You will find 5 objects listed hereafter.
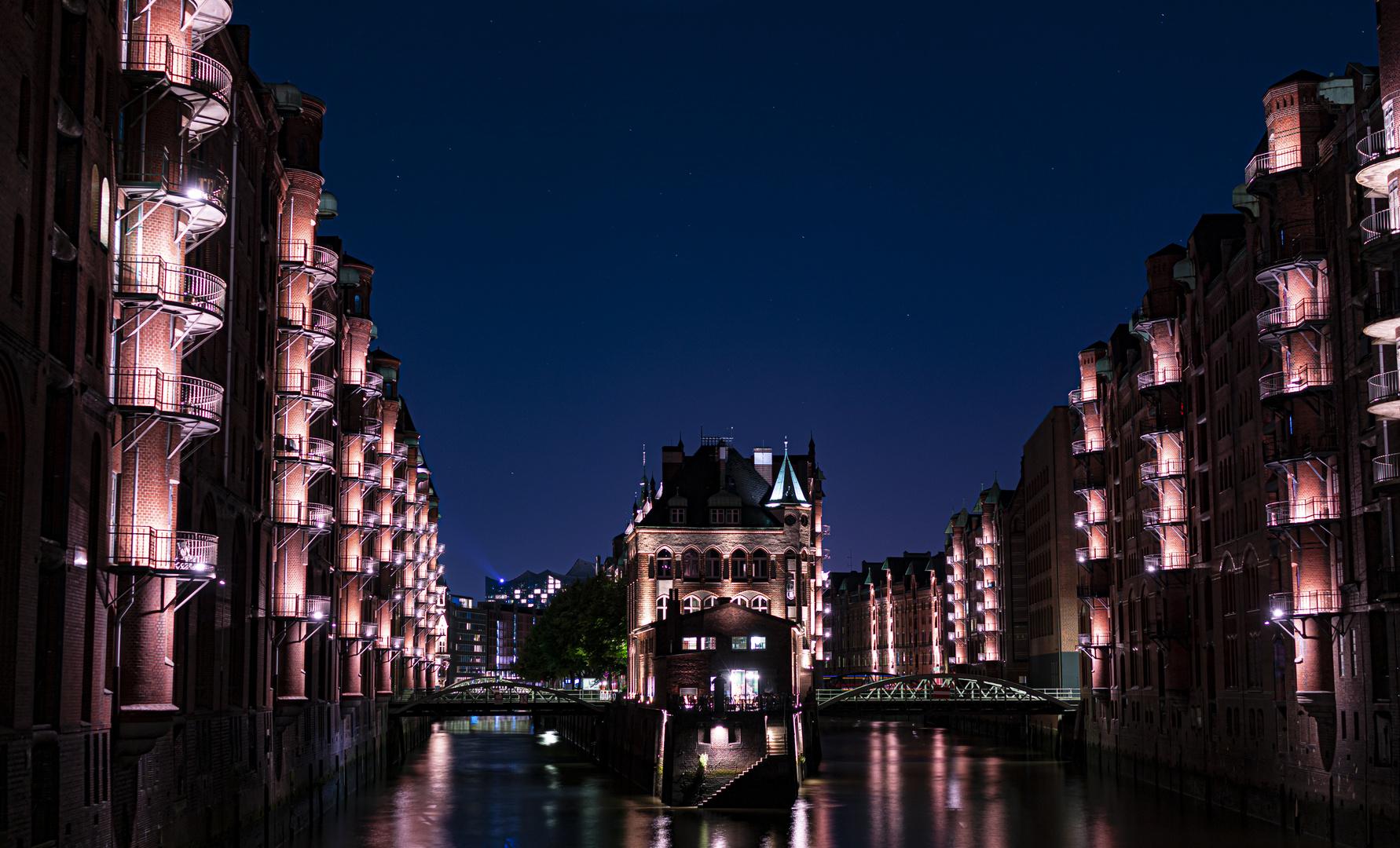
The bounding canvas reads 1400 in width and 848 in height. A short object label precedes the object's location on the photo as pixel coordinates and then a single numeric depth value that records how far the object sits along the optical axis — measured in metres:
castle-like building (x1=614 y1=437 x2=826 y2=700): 111.50
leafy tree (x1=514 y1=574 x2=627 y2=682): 132.88
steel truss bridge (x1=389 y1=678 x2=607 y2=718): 103.62
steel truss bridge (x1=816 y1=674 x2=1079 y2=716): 105.50
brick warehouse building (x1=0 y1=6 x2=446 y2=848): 29.25
